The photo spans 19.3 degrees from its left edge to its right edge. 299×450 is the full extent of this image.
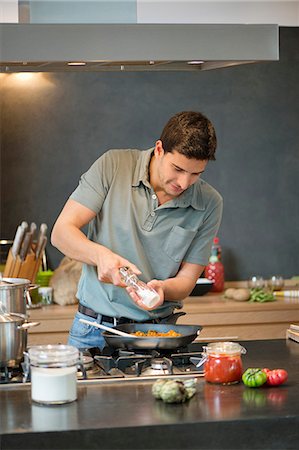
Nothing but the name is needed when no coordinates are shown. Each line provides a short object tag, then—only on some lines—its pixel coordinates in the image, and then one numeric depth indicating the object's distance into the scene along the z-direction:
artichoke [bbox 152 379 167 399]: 2.51
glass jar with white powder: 2.50
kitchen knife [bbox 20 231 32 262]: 4.85
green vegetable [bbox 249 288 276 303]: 5.03
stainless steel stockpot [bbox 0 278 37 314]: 2.88
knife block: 4.93
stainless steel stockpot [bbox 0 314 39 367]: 2.82
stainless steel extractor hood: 2.92
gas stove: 2.80
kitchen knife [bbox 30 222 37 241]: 4.98
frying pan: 2.99
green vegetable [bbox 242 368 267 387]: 2.67
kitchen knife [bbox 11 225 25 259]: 4.86
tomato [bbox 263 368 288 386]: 2.69
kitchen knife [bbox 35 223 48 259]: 4.90
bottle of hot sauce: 5.38
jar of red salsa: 2.73
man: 3.38
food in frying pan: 3.10
